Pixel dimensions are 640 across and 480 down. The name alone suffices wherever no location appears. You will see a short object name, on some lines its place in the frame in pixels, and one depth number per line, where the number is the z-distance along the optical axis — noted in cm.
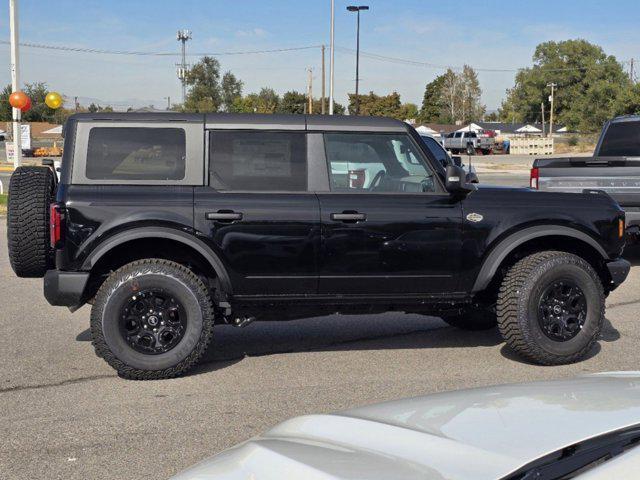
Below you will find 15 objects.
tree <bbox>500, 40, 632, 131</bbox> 11106
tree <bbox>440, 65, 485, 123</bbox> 12244
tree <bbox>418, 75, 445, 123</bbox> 13011
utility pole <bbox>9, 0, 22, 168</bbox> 1967
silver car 193
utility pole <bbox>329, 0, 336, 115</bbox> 4503
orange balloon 1878
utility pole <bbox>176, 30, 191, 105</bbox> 5344
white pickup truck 5750
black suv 580
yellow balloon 2156
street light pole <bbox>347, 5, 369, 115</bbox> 5156
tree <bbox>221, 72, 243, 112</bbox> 7019
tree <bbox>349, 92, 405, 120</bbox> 9412
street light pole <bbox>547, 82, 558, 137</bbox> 11812
